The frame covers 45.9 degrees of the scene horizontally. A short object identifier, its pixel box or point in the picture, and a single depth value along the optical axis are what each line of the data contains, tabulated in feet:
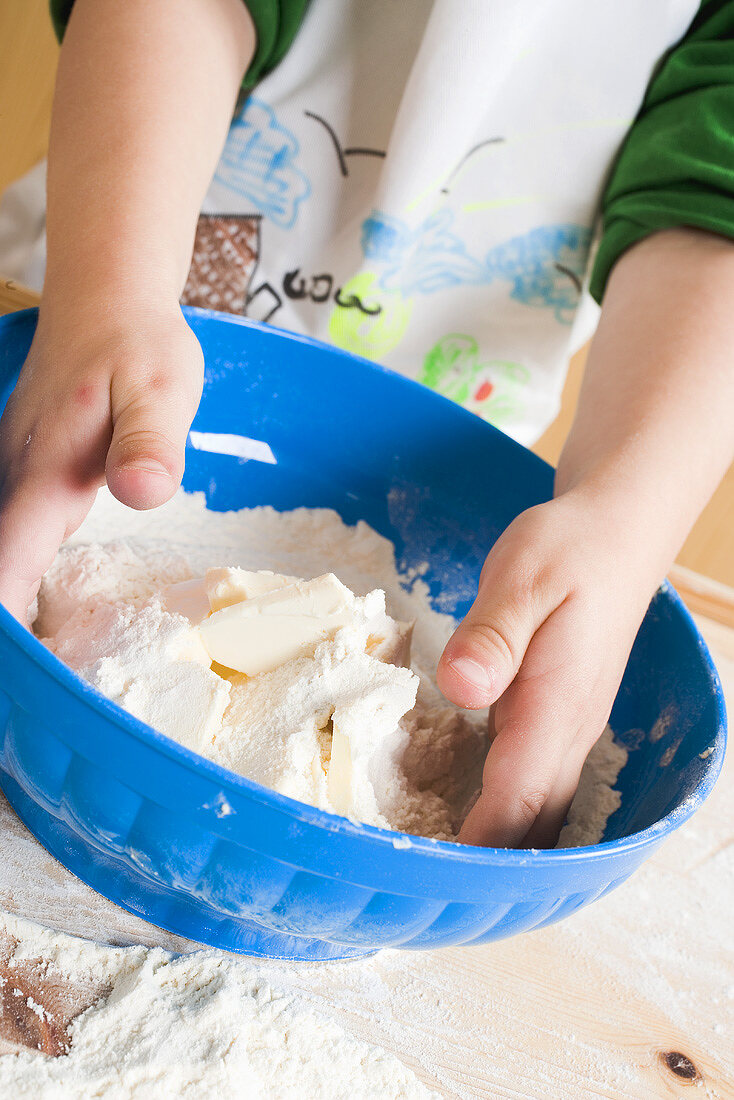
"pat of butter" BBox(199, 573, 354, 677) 1.29
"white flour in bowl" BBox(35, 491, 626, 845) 1.20
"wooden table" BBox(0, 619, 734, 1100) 1.20
